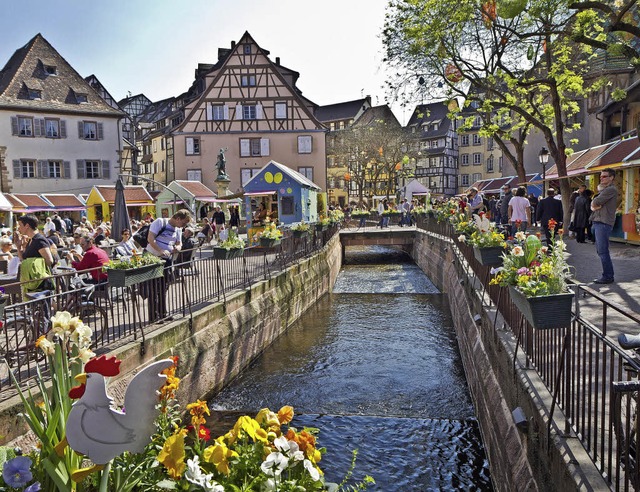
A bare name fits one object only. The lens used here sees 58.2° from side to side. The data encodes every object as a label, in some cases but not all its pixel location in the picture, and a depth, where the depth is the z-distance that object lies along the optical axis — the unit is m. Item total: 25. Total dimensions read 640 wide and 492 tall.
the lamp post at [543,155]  22.45
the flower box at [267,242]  15.09
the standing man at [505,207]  21.71
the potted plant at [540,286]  4.96
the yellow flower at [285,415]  3.19
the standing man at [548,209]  18.03
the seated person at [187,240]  15.25
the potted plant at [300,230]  18.40
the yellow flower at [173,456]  2.92
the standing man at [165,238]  9.45
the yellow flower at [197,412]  3.35
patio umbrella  17.75
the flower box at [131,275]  7.85
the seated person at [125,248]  13.65
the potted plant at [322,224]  22.14
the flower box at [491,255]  8.77
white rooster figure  2.72
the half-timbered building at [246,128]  45.16
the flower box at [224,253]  11.89
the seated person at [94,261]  9.39
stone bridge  32.25
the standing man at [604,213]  9.43
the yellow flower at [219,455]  2.89
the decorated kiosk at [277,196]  25.02
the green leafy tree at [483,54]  18.31
